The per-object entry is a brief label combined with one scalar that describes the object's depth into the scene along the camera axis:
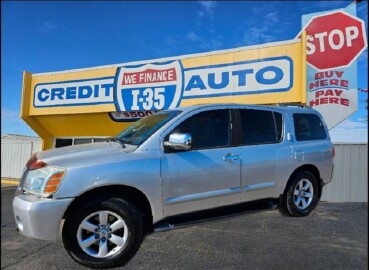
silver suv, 3.41
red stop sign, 10.41
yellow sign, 10.39
